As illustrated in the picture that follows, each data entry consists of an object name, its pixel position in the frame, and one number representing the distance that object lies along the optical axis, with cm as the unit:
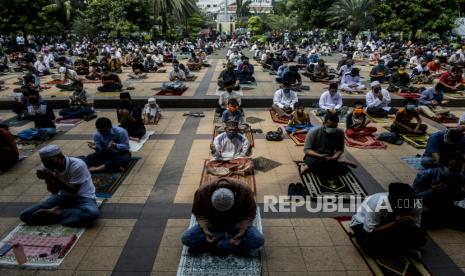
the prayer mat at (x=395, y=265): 450
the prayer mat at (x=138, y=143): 881
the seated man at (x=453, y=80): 1434
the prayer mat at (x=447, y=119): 1121
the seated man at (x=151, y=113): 1121
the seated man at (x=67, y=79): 1566
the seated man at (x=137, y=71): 1928
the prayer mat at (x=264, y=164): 775
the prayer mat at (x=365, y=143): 905
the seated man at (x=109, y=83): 1528
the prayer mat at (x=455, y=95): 1359
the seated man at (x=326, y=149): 685
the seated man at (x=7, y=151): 766
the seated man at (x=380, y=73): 1692
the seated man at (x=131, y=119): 920
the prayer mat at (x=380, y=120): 1119
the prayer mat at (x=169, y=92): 1452
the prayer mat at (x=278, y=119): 1123
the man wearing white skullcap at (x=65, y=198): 536
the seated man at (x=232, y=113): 897
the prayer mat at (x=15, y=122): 1118
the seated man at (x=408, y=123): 963
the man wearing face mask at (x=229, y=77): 1402
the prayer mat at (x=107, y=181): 658
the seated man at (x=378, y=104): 1152
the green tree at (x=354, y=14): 3544
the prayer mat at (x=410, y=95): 1375
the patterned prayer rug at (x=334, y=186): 643
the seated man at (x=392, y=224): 441
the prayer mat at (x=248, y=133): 934
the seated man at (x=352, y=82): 1478
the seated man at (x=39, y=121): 951
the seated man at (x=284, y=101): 1140
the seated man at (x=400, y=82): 1481
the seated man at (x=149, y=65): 2148
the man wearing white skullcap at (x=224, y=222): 465
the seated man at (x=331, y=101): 1116
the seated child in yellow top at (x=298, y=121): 1012
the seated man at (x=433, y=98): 1224
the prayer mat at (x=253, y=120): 1141
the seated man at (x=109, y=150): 738
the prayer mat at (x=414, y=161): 780
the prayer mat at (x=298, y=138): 925
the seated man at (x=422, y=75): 1723
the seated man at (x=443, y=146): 634
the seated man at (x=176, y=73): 1619
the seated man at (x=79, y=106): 1156
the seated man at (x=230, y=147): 728
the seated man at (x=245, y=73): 1688
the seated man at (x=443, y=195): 538
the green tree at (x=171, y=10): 3528
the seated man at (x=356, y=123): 954
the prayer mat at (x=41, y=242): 468
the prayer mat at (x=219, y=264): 448
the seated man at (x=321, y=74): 1719
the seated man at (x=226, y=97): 1155
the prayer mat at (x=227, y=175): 690
